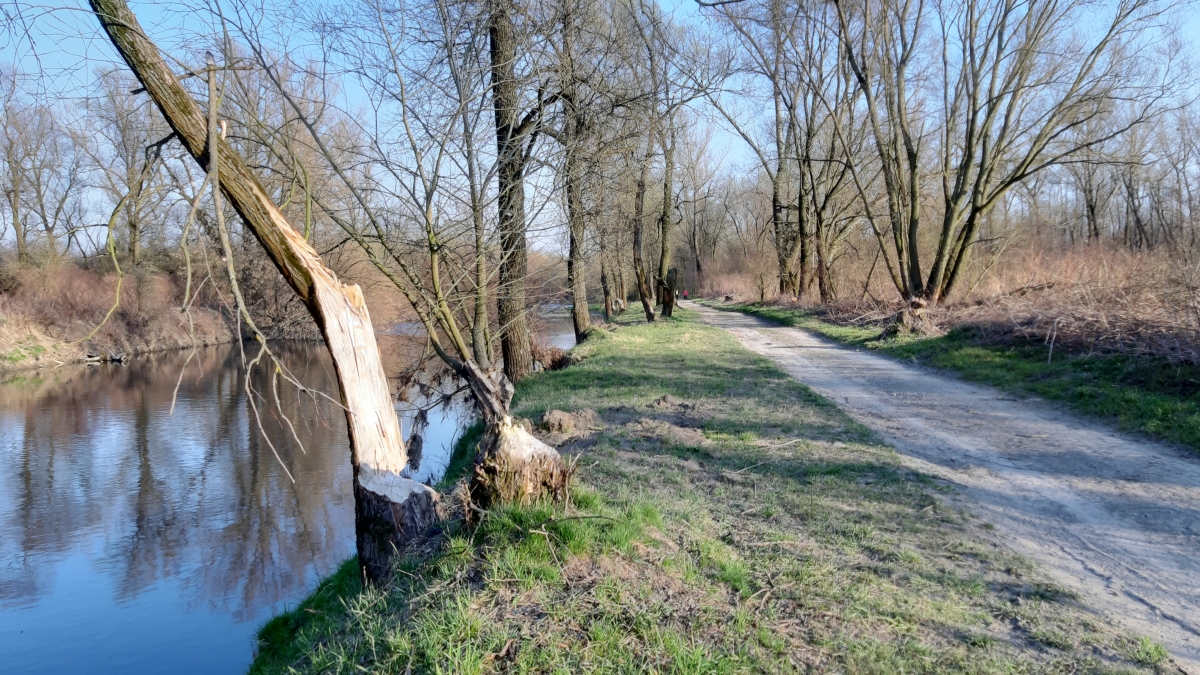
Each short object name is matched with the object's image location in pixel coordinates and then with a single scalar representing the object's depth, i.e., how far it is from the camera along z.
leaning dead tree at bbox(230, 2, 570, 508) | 7.70
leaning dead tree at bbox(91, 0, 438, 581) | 4.66
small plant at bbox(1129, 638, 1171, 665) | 3.34
